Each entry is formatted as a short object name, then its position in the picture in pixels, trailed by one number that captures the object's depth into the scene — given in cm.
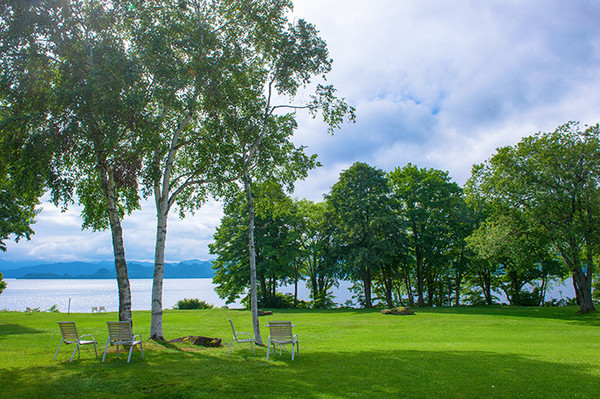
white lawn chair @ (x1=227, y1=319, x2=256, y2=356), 1160
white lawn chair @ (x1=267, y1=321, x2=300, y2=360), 1085
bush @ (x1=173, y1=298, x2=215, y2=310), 4509
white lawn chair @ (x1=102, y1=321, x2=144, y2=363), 1055
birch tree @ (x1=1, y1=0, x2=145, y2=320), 1269
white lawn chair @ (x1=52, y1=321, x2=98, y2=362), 1091
